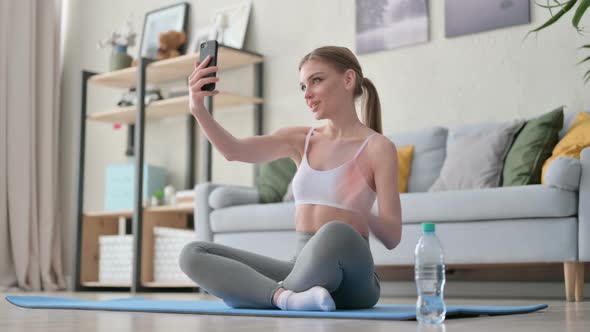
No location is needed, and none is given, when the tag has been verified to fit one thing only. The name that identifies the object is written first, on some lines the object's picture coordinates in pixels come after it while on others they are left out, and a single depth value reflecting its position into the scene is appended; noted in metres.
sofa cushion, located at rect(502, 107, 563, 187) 3.46
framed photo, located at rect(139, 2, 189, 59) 5.45
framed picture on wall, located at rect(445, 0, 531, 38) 4.01
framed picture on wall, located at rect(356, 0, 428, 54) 4.36
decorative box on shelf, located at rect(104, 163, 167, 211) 5.26
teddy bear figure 5.20
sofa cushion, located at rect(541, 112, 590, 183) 3.28
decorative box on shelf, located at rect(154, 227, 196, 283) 4.80
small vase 5.36
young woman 1.92
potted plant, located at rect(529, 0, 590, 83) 2.41
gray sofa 3.05
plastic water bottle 1.67
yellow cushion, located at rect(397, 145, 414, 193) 4.02
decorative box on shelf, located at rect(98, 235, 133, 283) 5.09
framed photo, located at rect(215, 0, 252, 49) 5.12
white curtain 5.38
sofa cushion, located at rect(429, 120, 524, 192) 3.65
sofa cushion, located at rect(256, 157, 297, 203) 4.24
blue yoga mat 1.86
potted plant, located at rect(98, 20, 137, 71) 5.36
